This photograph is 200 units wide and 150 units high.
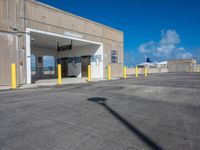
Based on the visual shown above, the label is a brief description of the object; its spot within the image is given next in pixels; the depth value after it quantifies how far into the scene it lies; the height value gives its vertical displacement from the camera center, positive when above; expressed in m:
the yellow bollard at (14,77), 8.76 -0.30
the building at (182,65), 45.75 +2.22
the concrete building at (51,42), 9.85 +3.24
